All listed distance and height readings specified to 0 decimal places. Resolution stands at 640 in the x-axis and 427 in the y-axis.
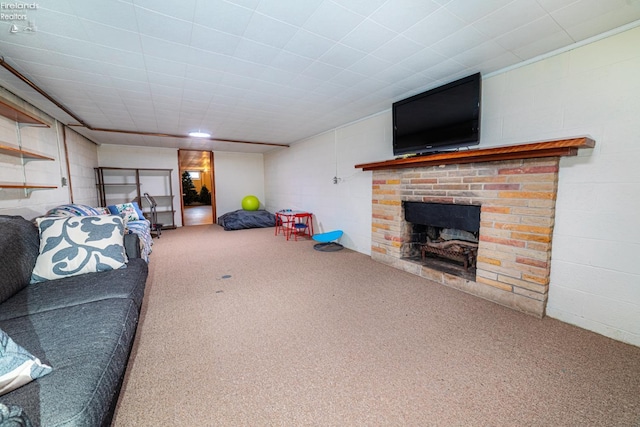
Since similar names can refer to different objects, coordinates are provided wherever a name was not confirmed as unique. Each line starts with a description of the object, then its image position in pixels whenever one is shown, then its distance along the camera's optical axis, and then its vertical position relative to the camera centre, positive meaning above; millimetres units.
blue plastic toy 4379 -932
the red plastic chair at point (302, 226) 5336 -819
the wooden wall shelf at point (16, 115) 2345 +757
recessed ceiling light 4965 +1083
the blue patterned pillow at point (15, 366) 826 -602
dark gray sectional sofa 806 -655
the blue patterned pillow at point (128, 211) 4750 -405
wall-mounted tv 2459 +729
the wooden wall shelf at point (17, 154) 2262 +371
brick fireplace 2105 -187
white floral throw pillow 1801 -434
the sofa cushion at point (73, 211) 2903 -263
